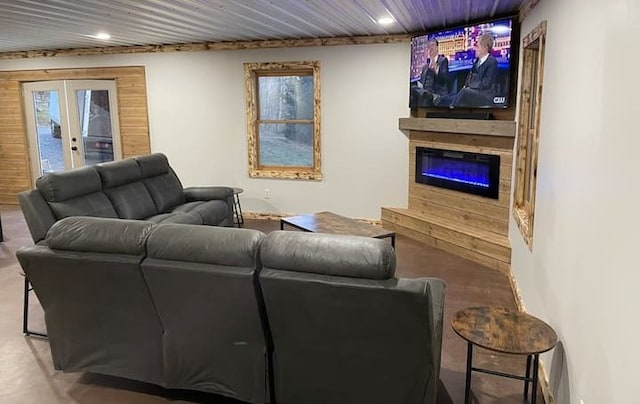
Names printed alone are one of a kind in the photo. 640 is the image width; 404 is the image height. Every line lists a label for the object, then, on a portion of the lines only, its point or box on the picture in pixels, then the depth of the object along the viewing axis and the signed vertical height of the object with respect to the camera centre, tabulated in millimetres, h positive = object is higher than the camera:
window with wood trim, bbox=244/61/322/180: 6734 +89
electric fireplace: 5152 -502
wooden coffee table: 4465 -934
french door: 7534 +87
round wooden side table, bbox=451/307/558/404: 2230 -970
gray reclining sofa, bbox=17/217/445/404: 2160 -874
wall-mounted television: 4891 +620
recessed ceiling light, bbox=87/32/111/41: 5683 +1091
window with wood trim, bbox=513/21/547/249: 3969 -70
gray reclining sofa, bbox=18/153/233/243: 3992 -655
